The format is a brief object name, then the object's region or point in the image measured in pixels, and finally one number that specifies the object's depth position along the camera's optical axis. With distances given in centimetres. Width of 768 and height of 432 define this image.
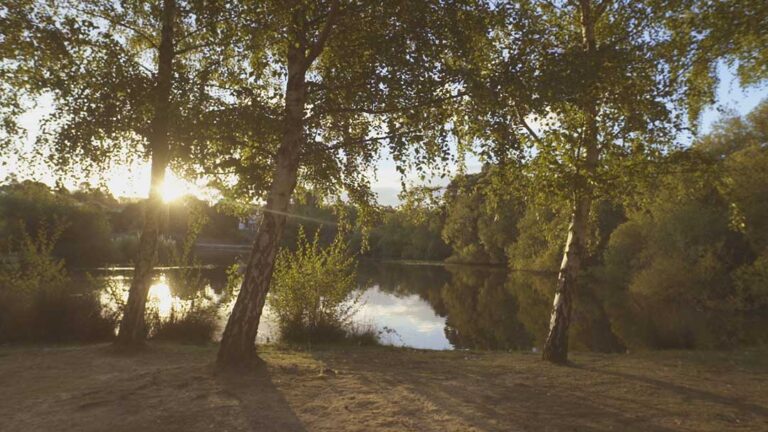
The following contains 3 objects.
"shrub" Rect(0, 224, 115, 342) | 1269
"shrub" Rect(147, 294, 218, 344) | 1359
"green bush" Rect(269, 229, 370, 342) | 1410
